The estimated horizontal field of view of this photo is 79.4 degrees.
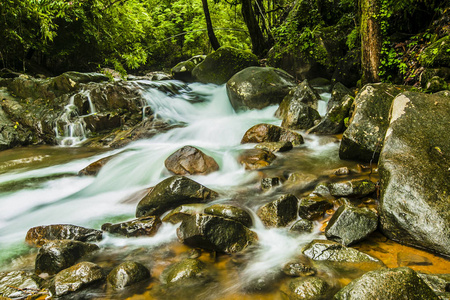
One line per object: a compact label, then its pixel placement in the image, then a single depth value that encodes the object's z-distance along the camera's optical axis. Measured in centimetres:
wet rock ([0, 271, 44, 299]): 275
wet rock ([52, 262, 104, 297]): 279
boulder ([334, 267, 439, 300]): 185
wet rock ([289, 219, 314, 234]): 362
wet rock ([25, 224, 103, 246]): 388
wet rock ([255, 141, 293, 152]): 641
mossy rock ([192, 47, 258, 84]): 1248
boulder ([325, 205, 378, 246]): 314
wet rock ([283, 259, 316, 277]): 282
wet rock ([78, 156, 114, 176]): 656
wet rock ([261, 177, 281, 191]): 488
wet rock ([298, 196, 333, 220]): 381
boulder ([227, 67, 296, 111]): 965
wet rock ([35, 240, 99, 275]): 317
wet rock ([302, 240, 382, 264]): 284
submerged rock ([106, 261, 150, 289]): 290
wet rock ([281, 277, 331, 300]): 243
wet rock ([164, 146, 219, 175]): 580
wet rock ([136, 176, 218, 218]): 436
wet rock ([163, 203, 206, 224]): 410
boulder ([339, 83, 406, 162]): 501
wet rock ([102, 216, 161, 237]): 397
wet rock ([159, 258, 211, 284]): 293
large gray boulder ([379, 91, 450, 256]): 289
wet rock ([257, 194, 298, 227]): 384
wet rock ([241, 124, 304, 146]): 695
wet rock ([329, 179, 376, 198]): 393
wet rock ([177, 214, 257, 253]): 329
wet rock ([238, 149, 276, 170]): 582
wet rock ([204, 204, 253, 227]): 382
